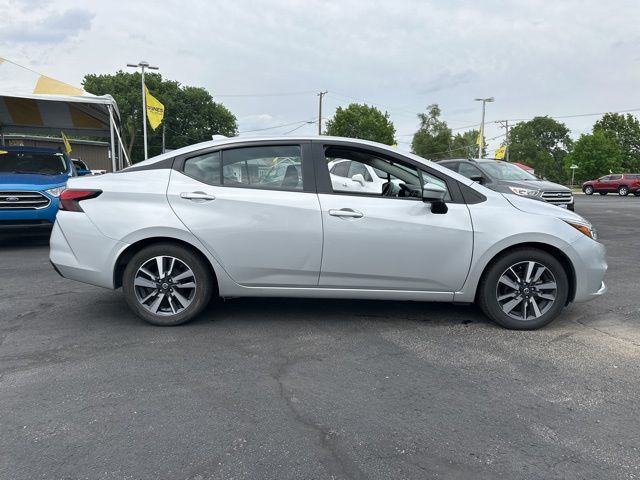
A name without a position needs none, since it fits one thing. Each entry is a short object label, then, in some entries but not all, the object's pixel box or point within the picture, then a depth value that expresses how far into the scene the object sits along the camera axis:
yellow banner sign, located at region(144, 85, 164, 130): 21.11
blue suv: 7.84
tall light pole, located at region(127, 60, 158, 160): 25.31
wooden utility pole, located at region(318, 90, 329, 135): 55.16
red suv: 35.31
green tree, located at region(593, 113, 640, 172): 70.38
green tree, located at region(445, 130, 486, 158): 88.88
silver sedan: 4.01
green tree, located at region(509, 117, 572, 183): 97.25
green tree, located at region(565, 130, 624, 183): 62.69
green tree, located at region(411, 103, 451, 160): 86.12
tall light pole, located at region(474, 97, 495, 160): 45.75
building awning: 11.16
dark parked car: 10.38
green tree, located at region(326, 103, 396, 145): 69.61
